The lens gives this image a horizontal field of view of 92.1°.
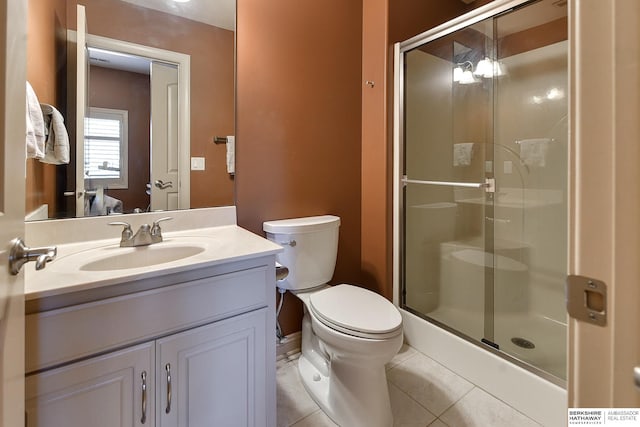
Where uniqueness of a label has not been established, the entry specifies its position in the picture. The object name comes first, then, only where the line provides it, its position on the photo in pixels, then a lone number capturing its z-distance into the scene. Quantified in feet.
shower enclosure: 5.88
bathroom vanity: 2.55
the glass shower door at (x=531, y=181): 5.84
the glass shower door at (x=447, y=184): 6.18
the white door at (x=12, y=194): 1.71
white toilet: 3.97
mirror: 3.84
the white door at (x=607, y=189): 1.22
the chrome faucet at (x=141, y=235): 3.88
